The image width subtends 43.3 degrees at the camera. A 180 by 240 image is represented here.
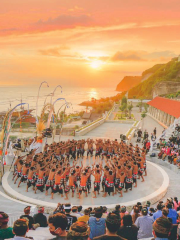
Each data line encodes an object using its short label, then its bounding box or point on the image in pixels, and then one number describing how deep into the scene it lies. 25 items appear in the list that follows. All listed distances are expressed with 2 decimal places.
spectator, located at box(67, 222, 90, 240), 3.36
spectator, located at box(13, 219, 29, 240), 3.55
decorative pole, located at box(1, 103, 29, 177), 12.84
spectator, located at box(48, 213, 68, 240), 3.77
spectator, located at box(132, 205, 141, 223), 6.54
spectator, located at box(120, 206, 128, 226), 6.57
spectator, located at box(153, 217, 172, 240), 3.64
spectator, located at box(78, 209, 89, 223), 5.54
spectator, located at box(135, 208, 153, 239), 6.07
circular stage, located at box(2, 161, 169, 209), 10.21
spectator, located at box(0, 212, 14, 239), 4.07
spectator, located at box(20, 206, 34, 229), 5.38
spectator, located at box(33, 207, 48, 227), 5.84
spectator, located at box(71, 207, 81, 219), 6.21
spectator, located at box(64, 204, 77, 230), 5.85
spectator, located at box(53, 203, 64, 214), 6.82
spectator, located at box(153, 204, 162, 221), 6.57
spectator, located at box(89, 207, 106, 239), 5.09
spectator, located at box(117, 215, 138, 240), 4.52
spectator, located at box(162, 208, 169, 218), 5.95
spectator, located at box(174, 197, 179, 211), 8.04
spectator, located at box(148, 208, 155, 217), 7.29
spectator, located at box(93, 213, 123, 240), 3.55
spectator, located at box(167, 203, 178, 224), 6.59
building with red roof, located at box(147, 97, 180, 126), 30.87
